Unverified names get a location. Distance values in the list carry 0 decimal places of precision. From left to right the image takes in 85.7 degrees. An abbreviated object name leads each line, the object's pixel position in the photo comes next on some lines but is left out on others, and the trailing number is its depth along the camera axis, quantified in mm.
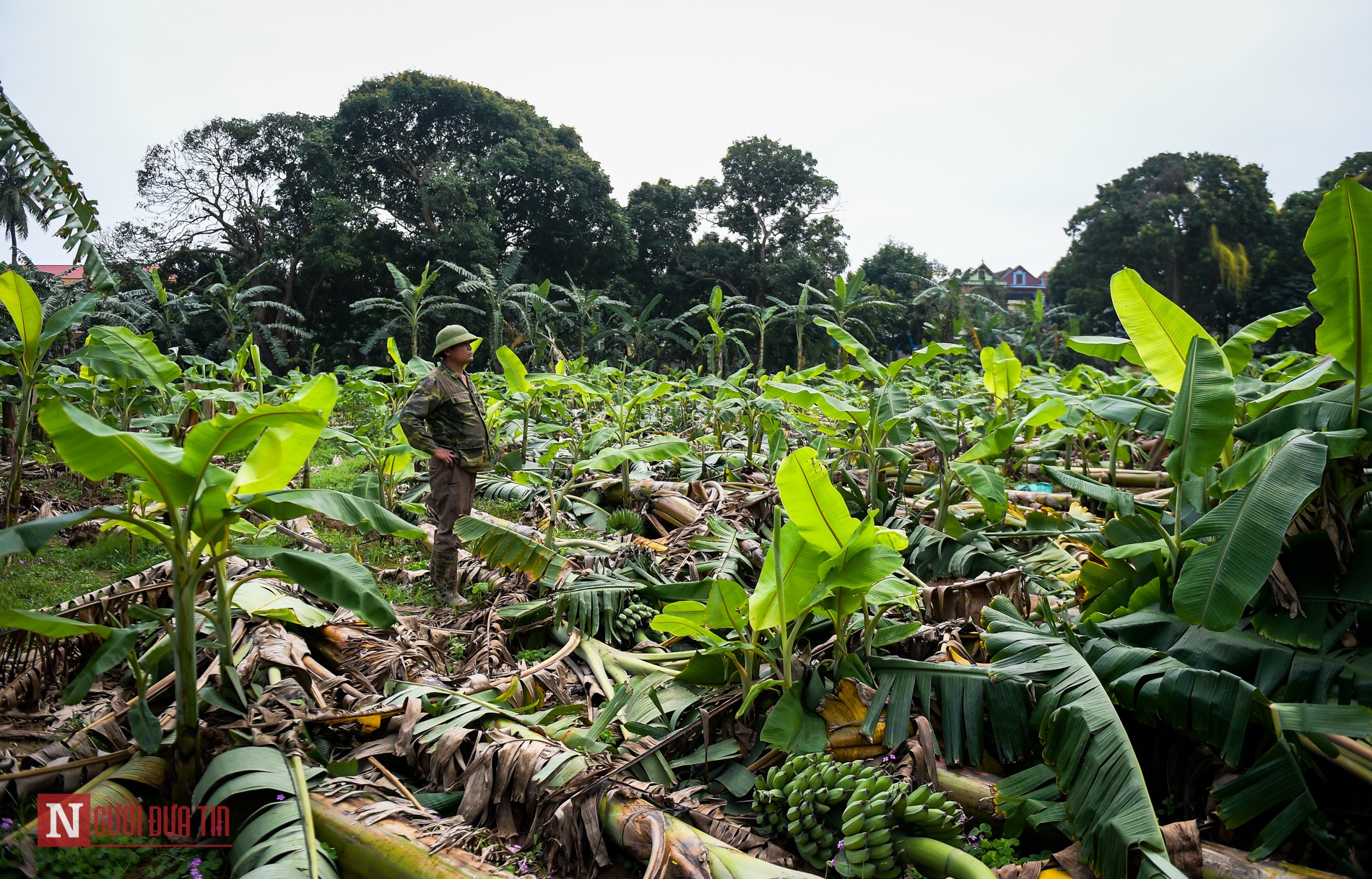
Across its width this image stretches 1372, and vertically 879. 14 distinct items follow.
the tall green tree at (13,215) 27789
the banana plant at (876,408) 4734
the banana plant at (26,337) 4055
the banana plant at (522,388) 6781
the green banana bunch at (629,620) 3984
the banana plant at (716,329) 13461
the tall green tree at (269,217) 23547
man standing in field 4898
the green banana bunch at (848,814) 2178
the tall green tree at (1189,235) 25078
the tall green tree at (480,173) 24688
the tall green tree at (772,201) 28969
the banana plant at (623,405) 6305
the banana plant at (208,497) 2162
